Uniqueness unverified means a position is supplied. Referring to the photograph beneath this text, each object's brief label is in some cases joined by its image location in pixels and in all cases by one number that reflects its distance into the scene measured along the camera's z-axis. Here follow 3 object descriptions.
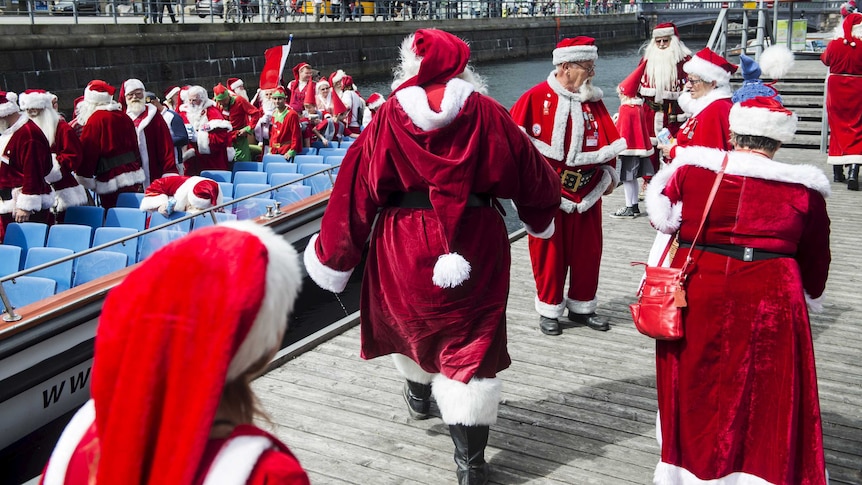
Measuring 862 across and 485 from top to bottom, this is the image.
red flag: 12.45
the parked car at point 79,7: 18.85
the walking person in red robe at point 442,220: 3.08
